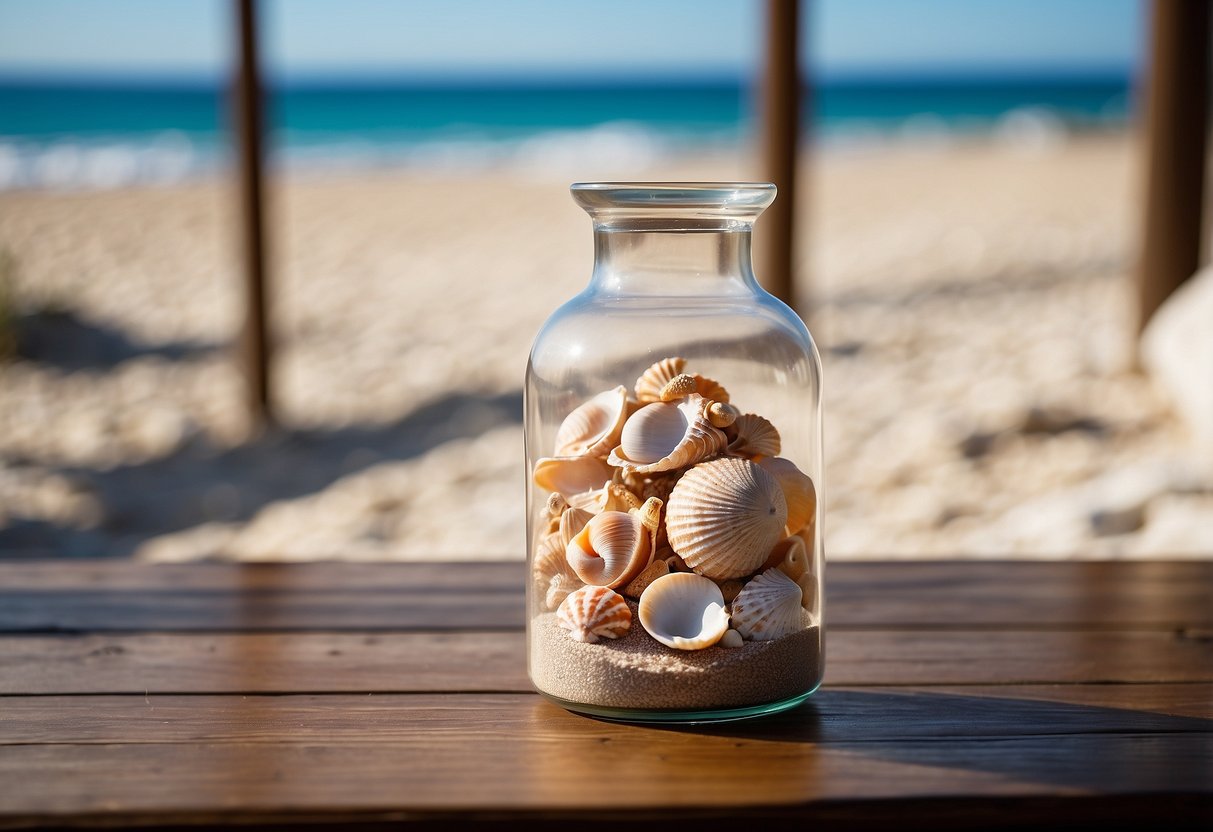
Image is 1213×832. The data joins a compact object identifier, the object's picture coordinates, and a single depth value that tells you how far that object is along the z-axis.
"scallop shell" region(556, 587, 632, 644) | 0.93
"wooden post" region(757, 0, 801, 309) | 2.67
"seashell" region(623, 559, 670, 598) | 0.94
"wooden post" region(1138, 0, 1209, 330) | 3.05
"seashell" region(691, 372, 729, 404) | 0.98
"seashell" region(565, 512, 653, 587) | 0.93
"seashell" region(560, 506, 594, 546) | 0.97
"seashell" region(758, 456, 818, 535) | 0.98
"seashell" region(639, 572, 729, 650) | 0.92
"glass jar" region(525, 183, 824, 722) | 0.92
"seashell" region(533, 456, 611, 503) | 1.00
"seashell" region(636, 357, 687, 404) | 0.99
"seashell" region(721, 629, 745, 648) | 0.93
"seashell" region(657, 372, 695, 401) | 0.97
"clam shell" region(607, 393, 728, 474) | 0.93
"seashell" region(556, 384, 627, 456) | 0.98
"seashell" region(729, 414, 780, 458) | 0.98
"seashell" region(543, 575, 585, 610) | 0.99
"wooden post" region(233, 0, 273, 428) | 3.25
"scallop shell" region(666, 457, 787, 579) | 0.90
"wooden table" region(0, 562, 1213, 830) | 0.81
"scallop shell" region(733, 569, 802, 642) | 0.93
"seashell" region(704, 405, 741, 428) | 0.95
